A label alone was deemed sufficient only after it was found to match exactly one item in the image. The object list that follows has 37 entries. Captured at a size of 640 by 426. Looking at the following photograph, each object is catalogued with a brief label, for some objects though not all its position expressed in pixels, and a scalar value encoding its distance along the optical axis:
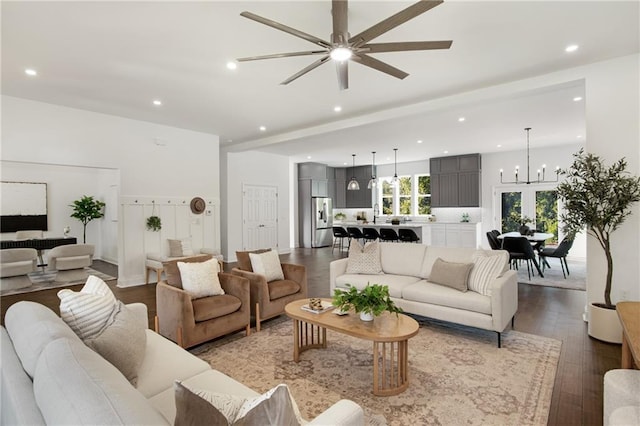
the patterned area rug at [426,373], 2.30
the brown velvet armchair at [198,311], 3.12
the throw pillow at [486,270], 3.55
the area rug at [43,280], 5.68
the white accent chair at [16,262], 5.57
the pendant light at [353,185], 10.03
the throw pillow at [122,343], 1.71
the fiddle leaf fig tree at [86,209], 8.40
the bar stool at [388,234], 8.90
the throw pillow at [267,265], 4.16
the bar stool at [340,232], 10.01
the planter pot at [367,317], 2.79
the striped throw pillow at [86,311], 1.79
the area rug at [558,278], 5.73
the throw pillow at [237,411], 1.01
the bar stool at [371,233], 9.41
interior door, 8.98
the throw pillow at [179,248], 6.29
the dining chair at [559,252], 6.19
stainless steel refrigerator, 11.26
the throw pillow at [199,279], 3.47
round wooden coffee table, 2.50
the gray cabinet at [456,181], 9.61
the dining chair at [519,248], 6.04
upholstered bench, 5.86
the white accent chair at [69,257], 6.16
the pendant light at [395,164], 9.33
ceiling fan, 2.12
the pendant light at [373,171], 9.80
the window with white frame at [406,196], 11.00
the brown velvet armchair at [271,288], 3.88
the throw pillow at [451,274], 3.70
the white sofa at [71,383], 0.95
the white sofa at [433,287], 3.34
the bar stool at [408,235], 8.57
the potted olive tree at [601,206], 3.34
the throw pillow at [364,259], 4.57
